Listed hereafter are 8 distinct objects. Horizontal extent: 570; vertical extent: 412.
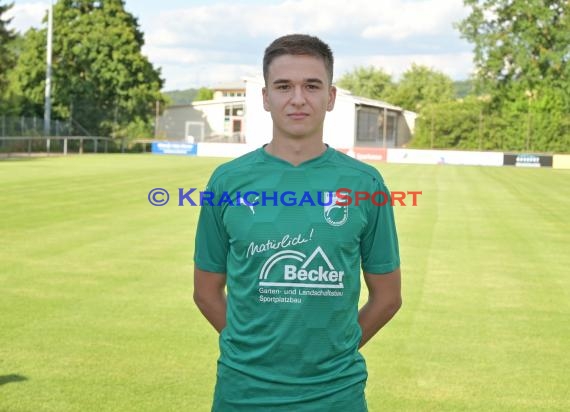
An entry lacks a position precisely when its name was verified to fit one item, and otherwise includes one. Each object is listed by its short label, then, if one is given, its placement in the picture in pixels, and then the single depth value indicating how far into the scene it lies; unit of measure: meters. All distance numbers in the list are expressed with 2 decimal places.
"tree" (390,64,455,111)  104.69
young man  3.06
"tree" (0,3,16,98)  57.59
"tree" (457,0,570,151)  65.50
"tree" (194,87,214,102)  131.00
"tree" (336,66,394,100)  125.25
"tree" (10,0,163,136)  62.62
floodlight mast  55.88
